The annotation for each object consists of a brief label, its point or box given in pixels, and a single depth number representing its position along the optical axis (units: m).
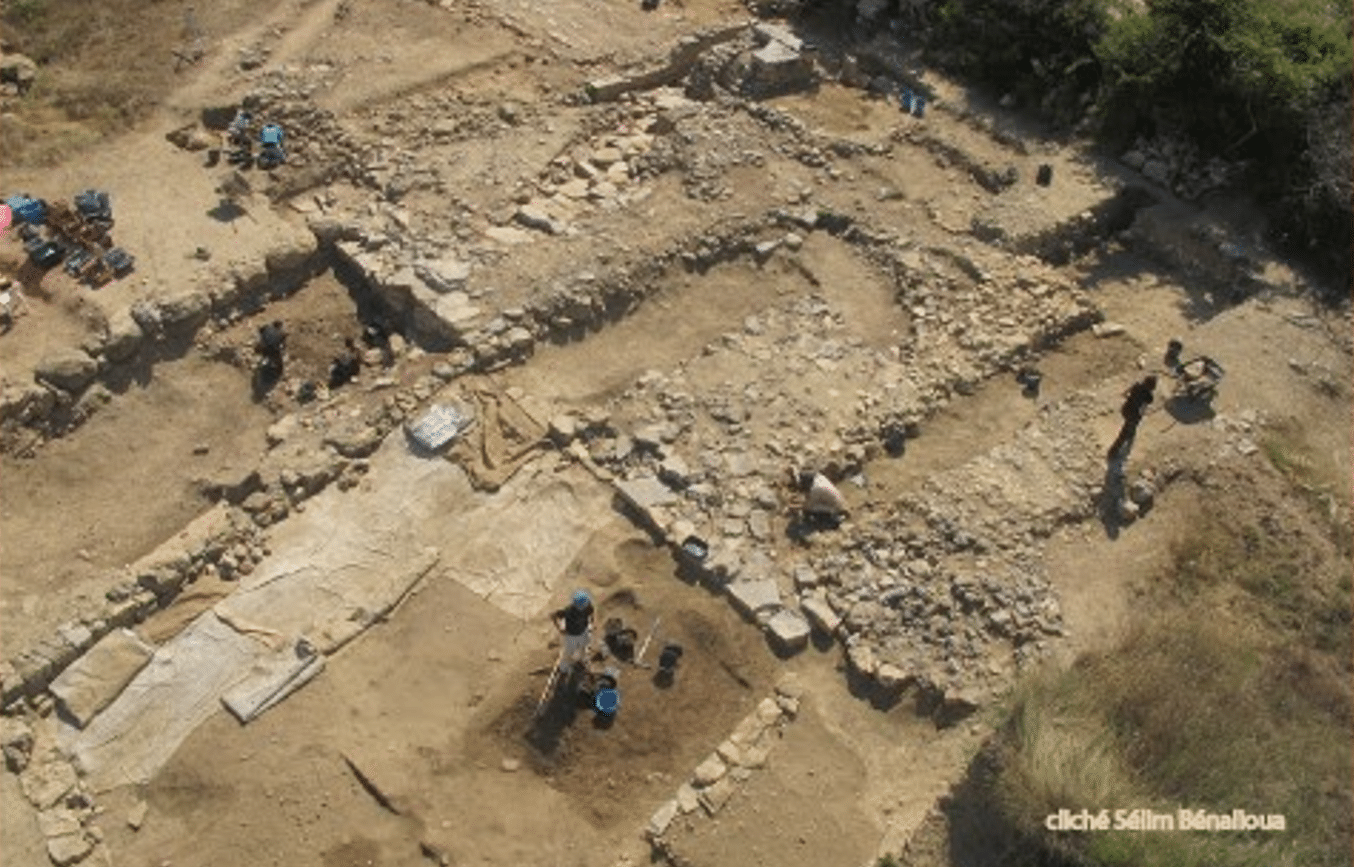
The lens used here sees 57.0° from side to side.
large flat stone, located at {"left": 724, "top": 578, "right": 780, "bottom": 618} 13.66
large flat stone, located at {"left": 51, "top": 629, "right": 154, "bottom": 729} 12.76
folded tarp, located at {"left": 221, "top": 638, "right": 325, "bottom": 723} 12.72
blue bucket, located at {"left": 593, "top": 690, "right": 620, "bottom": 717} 12.82
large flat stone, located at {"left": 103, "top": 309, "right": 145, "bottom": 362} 16.22
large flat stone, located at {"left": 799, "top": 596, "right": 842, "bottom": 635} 13.50
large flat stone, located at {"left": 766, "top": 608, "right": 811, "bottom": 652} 13.37
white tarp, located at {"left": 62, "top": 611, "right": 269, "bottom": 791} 12.40
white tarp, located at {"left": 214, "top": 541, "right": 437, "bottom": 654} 13.53
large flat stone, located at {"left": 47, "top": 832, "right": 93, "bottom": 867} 11.51
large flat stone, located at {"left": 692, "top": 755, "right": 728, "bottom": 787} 12.20
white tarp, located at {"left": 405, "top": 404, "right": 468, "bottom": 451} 15.27
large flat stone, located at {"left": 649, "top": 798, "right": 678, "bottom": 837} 11.87
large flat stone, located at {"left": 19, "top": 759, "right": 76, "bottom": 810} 11.95
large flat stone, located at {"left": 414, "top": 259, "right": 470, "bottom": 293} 17.00
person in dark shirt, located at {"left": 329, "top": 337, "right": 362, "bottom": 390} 16.61
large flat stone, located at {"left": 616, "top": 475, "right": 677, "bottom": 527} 14.62
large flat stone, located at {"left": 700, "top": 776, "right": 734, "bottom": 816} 12.04
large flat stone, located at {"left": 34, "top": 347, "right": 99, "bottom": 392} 15.82
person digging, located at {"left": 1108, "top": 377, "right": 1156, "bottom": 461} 14.70
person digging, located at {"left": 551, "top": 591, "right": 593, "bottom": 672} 12.45
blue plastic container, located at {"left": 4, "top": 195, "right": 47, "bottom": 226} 17.86
